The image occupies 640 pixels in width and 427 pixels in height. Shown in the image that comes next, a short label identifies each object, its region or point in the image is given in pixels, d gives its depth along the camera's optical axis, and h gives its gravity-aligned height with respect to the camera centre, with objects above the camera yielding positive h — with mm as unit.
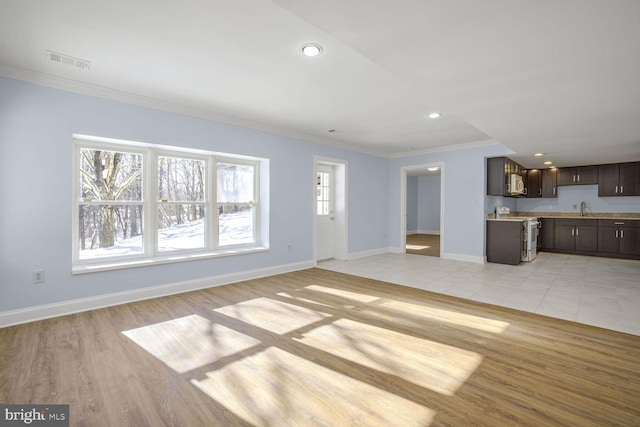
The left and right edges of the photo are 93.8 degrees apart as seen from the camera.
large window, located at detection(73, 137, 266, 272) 3582 +96
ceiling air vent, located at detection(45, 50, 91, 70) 2640 +1379
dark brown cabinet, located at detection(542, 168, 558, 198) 7613 +691
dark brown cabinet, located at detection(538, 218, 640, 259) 6484 -621
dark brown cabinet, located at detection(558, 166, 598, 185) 7090 +842
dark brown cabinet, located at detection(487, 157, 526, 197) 6066 +710
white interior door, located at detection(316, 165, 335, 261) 6316 -33
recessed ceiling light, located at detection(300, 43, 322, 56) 2421 +1337
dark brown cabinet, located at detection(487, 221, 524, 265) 5852 -626
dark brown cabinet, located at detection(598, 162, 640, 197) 6566 +690
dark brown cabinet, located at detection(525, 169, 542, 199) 7766 +719
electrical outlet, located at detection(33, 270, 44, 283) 3058 -668
